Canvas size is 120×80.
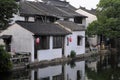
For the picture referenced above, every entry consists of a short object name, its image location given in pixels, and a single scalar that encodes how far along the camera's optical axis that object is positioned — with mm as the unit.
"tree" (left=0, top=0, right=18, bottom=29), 19645
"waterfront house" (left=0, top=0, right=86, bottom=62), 25933
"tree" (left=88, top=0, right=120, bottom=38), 37796
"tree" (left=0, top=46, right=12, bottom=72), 21016
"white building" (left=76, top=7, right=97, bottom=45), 44267
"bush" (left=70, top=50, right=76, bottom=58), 31138
